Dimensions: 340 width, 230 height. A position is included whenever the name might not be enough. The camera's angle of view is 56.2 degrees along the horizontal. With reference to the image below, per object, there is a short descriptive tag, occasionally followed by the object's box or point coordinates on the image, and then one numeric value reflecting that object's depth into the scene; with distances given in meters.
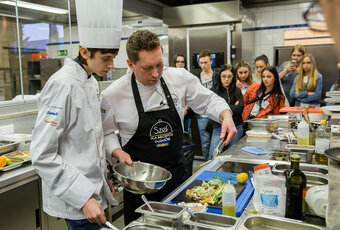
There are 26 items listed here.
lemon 1.65
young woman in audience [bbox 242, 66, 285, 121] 3.92
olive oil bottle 1.23
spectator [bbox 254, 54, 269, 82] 4.91
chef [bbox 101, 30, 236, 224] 1.78
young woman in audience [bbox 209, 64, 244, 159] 3.91
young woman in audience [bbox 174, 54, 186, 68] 4.96
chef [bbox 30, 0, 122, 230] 1.36
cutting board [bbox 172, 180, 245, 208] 1.49
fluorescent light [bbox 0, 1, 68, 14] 4.40
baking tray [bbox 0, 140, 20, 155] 2.48
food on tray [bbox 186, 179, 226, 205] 1.48
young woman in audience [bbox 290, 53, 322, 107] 4.61
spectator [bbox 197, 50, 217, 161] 4.59
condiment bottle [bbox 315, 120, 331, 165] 2.02
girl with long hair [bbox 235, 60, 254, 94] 4.68
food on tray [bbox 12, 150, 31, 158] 2.46
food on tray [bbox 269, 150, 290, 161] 2.14
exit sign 4.09
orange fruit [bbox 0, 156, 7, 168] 2.19
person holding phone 5.07
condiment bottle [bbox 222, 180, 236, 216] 1.26
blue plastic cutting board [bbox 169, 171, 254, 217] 1.40
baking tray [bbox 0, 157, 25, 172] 2.15
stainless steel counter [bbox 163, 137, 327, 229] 1.62
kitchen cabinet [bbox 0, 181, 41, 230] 2.29
